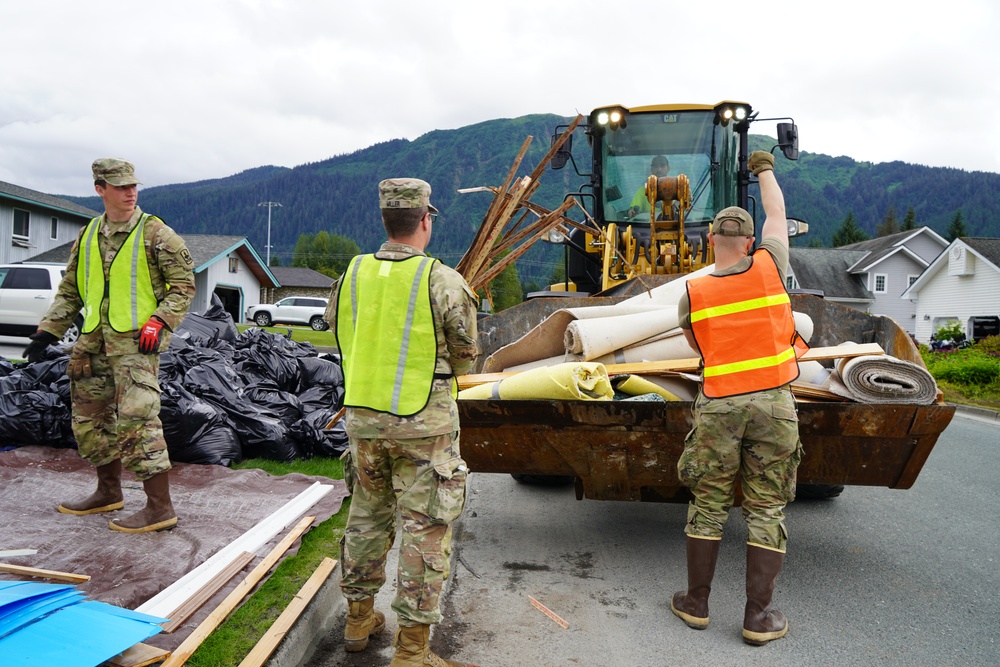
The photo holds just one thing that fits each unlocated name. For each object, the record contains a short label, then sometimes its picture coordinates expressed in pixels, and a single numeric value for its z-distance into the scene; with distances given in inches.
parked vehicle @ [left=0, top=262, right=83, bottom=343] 608.4
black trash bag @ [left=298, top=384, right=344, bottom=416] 270.5
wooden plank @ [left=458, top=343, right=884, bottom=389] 150.2
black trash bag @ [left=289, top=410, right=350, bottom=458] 244.7
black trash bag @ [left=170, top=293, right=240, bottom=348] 303.0
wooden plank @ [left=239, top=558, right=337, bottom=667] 99.3
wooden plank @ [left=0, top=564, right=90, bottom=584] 116.1
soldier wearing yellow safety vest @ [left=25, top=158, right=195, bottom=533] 154.3
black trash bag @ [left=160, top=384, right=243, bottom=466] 214.4
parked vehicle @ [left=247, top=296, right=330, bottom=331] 1455.5
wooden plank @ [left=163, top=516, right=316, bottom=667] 96.7
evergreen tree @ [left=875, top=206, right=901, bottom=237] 3647.1
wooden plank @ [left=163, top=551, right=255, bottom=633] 109.3
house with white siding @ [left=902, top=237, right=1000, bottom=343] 1363.2
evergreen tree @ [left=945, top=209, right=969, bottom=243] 2815.0
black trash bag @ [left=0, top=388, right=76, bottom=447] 219.1
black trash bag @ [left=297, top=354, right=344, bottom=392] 296.5
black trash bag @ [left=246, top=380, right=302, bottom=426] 254.9
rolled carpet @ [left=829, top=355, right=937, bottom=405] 135.9
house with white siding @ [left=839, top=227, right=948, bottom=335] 1941.4
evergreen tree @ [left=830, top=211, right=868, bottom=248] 3211.1
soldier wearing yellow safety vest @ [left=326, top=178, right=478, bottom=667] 105.7
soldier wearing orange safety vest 124.3
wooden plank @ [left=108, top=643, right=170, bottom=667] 89.4
